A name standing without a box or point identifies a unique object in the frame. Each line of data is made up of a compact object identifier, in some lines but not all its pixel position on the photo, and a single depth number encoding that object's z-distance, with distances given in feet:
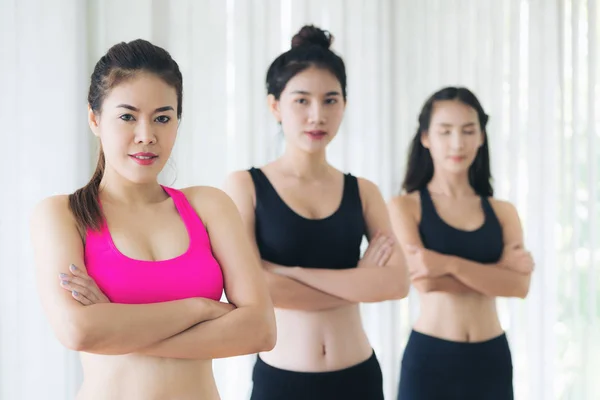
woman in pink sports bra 5.08
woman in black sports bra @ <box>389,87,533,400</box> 8.84
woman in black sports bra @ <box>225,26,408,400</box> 7.13
